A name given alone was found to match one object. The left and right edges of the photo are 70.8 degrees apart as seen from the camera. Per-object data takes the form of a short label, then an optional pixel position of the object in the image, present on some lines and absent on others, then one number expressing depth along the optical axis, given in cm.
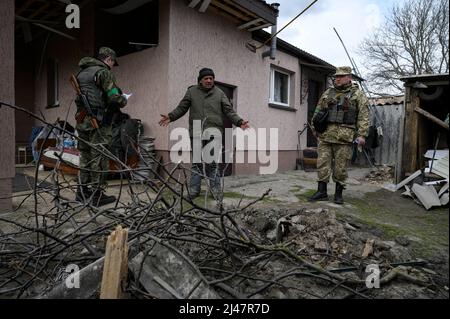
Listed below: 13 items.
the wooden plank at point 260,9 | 575
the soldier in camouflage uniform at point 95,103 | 372
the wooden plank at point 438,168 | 417
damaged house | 542
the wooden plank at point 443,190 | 415
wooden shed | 500
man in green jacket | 427
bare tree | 1720
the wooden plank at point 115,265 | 163
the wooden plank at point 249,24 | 635
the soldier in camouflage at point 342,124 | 404
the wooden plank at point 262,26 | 655
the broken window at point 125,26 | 604
